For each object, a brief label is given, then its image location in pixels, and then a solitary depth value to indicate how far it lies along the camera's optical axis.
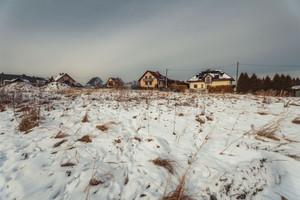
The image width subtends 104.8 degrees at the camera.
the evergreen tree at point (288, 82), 22.27
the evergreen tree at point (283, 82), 23.19
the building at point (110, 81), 49.93
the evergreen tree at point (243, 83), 26.25
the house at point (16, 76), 46.25
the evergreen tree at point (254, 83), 25.61
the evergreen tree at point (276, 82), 23.97
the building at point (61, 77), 49.28
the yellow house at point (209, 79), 34.41
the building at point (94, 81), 61.11
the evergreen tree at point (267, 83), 24.92
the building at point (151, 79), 39.86
